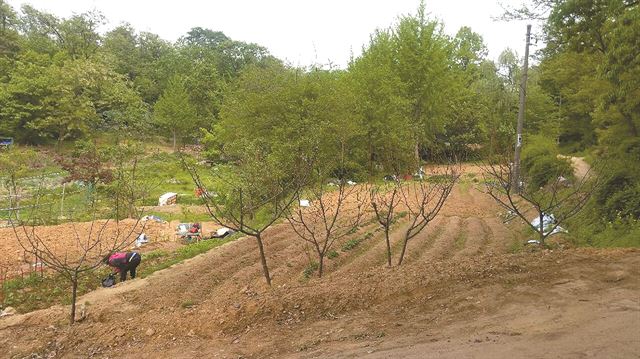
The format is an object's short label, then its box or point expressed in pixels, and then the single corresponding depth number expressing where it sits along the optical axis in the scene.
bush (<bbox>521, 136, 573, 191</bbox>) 16.05
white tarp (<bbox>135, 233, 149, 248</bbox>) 13.28
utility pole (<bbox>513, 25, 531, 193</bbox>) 16.53
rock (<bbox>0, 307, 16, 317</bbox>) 8.56
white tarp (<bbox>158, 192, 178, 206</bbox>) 21.47
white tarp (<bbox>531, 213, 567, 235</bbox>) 11.07
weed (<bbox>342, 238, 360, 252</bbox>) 11.25
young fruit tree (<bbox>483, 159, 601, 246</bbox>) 12.64
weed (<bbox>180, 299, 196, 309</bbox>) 8.30
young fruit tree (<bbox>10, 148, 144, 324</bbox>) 12.02
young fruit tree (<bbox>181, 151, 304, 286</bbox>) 14.12
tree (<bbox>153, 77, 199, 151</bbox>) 39.03
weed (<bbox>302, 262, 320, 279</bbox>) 9.26
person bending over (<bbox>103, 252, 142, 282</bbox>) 9.87
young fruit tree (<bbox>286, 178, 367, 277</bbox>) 12.40
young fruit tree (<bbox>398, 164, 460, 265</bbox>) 8.68
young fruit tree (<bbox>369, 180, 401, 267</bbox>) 8.57
